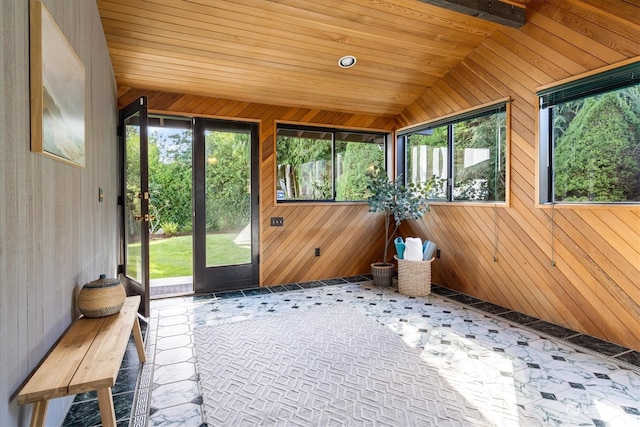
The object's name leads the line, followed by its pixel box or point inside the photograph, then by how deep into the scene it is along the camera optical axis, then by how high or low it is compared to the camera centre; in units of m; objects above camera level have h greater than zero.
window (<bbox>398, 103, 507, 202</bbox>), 3.62 +0.67
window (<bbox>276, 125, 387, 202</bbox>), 4.55 +0.69
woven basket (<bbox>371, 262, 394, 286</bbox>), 4.37 -0.82
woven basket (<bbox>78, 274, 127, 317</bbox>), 1.92 -0.49
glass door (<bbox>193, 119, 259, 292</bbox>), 4.07 +0.08
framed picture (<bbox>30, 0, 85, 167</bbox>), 1.33 +0.54
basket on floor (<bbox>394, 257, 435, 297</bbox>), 3.93 -0.78
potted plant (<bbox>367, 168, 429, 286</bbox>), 4.30 +0.09
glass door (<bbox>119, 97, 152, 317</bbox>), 3.20 +0.12
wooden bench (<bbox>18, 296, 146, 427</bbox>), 1.22 -0.62
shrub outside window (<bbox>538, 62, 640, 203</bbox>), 2.56 +0.58
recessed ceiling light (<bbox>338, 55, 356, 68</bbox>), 3.66 +1.61
